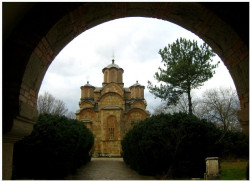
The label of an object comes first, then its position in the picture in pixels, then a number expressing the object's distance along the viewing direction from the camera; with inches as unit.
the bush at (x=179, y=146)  392.8
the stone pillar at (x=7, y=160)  118.1
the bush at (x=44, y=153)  382.9
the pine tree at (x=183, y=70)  818.2
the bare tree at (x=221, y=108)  957.2
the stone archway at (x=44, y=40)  119.0
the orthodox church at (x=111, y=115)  1155.3
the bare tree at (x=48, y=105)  1398.9
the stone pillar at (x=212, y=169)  344.5
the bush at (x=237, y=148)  710.5
